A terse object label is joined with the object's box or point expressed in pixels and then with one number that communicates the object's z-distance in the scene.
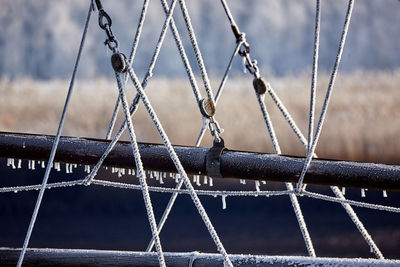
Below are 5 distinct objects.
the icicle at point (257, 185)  14.06
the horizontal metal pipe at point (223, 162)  12.95
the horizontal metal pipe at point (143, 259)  11.96
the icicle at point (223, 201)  12.46
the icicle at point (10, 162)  14.78
